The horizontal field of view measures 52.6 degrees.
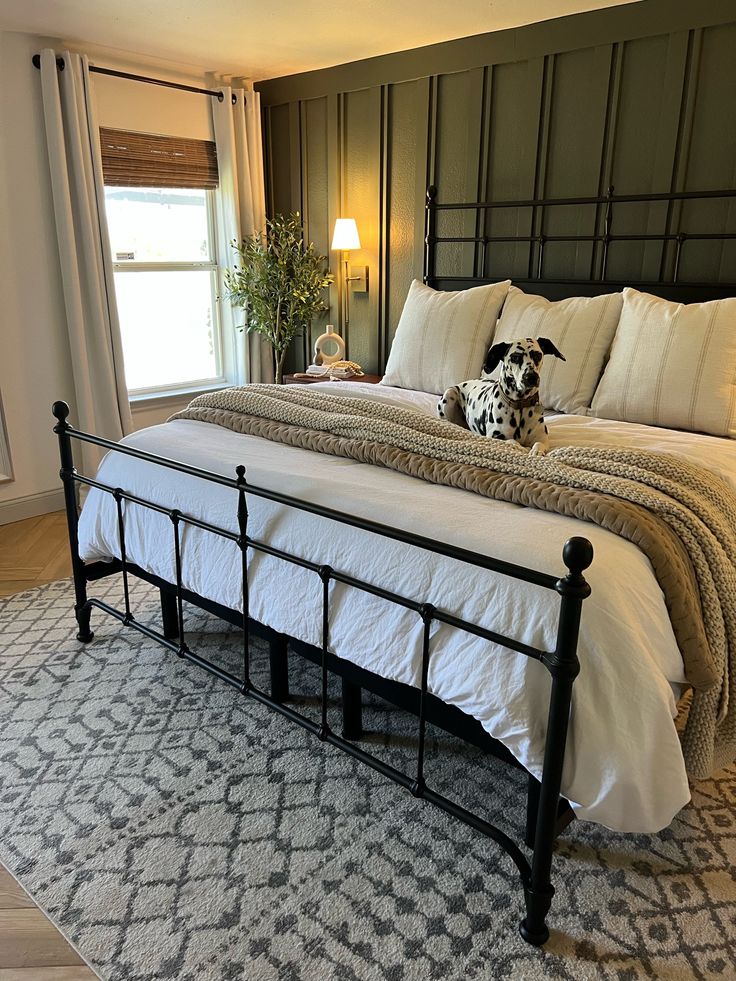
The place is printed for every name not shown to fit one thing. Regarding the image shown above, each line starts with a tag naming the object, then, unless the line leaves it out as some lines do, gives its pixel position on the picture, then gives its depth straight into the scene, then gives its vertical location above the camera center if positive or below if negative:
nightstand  4.17 -0.65
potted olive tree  4.52 -0.13
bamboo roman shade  4.09 +0.55
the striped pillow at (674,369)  2.66 -0.38
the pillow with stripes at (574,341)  3.00 -0.32
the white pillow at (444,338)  3.34 -0.35
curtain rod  3.72 +0.96
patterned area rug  1.54 -1.36
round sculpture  4.43 -0.50
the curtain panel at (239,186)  4.52 +0.44
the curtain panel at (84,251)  3.75 +0.05
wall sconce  4.29 +0.06
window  4.39 -0.14
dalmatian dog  2.39 -0.43
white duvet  1.48 -0.75
